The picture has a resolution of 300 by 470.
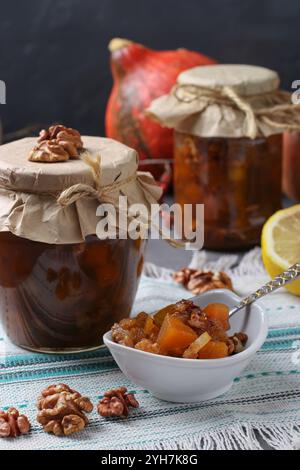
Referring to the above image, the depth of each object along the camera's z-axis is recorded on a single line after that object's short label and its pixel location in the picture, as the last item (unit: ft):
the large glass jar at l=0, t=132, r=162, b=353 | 2.42
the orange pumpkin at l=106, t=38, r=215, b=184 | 3.63
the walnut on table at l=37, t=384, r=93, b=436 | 2.27
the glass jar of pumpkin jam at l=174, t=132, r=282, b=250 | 3.17
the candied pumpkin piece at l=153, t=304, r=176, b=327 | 2.45
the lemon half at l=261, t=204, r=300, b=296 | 2.89
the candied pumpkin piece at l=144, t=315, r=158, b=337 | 2.42
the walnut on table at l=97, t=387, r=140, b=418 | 2.33
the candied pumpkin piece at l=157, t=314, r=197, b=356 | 2.34
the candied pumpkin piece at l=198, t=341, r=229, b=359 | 2.36
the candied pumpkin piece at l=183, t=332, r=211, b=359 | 2.34
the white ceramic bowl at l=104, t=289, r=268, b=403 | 2.32
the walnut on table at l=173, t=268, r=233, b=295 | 2.92
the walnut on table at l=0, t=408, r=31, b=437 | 2.26
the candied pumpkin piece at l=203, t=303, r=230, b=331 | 2.50
